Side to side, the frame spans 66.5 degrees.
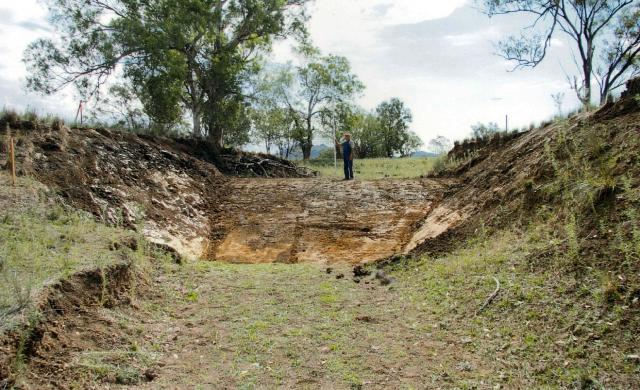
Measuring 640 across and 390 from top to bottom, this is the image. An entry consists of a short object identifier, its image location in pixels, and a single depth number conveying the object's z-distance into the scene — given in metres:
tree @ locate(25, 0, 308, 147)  16.14
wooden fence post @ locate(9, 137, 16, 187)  7.90
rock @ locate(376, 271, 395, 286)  7.13
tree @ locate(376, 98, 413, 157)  49.78
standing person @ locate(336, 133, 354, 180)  14.23
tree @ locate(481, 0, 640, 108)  22.12
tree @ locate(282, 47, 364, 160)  31.97
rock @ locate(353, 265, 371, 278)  7.63
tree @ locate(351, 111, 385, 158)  48.56
